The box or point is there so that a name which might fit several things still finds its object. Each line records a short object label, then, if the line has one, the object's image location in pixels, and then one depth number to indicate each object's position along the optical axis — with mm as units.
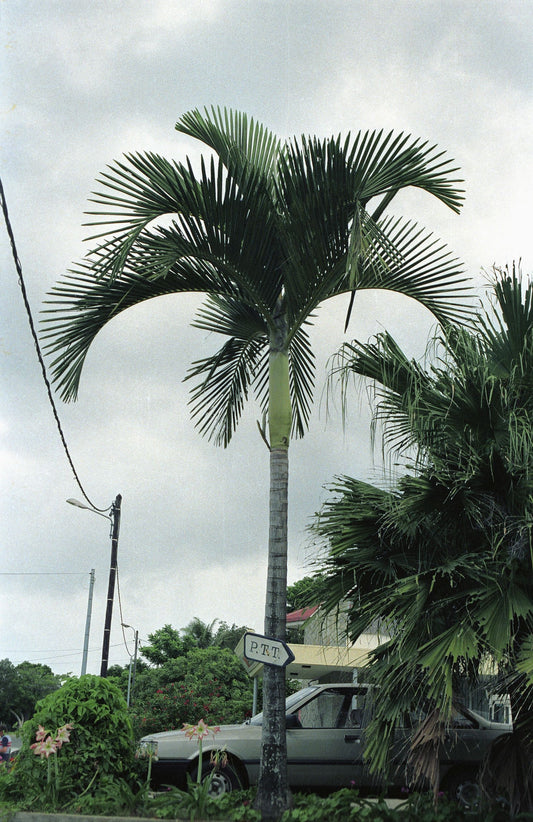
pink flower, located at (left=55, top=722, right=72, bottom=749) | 8086
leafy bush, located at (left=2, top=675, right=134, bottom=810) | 8305
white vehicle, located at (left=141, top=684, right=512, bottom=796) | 8867
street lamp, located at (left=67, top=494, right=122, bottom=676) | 19812
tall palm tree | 8195
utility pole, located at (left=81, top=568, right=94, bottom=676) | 26266
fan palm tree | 6711
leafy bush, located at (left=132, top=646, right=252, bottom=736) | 18016
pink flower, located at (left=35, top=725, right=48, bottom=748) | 8086
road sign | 7551
